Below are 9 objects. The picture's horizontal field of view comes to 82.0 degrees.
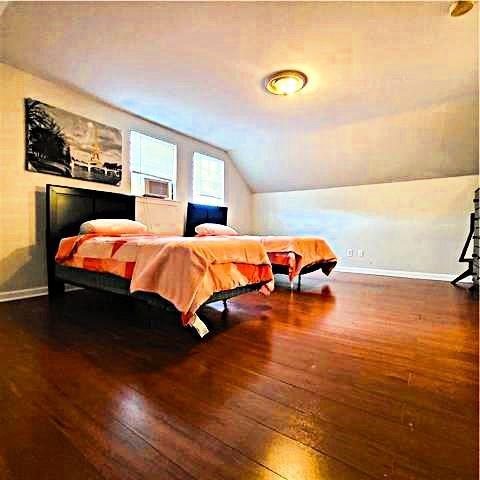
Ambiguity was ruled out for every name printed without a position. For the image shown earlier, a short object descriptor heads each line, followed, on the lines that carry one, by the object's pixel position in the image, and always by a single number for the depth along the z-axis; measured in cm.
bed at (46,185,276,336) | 220
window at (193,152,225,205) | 520
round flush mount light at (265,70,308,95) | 292
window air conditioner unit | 430
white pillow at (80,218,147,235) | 307
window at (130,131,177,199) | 414
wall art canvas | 307
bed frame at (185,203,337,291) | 380
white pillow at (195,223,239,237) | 445
